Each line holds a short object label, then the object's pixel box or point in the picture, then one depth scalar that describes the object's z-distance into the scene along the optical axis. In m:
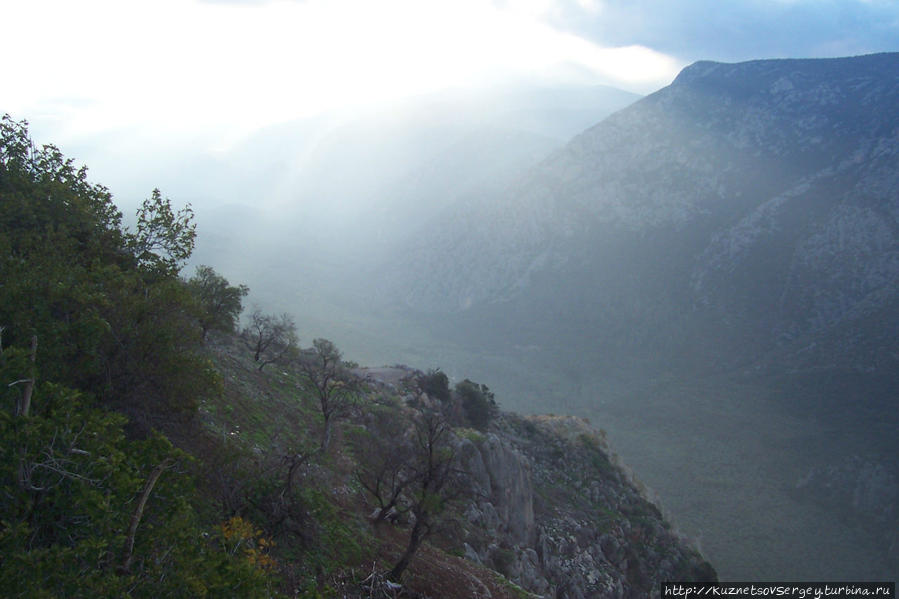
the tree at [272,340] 28.27
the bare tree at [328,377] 19.17
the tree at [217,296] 23.61
